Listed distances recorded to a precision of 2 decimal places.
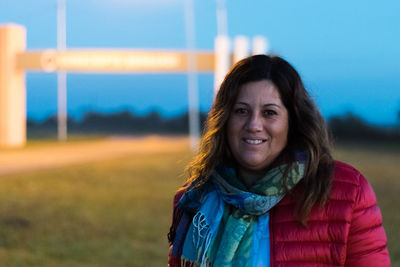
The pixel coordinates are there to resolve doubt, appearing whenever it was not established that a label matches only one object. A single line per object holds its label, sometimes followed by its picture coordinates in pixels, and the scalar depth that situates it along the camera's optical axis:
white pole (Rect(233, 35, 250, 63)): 14.13
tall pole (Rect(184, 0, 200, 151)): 15.70
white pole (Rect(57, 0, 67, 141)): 18.03
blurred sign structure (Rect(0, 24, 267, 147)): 16.39
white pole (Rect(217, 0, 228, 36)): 15.91
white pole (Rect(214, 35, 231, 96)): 14.45
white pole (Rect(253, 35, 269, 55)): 14.12
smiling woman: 1.50
